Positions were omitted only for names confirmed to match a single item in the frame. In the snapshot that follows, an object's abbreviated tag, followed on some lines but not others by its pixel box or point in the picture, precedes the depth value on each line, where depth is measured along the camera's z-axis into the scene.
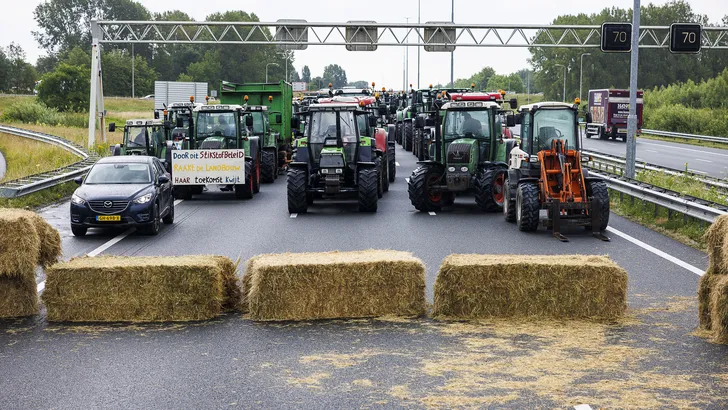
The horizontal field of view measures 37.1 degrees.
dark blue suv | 19.91
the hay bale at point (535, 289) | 11.80
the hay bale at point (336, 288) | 11.88
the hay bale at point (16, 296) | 12.18
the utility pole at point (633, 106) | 26.81
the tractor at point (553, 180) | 19.91
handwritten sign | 28.12
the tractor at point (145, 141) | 31.12
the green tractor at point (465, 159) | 24.36
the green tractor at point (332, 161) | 24.48
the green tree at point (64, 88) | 101.12
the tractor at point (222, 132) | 30.50
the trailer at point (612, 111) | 64.62
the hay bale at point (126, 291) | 11.95
